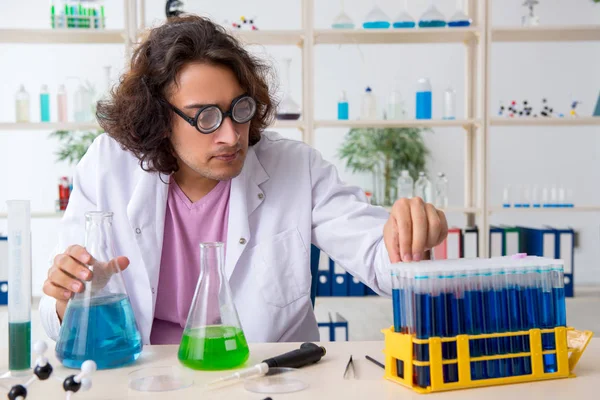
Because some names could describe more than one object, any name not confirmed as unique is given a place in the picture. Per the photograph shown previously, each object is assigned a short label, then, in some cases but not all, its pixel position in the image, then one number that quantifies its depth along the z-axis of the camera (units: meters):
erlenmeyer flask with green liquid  0.93
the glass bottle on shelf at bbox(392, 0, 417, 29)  2.90
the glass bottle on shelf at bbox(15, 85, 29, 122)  2.95
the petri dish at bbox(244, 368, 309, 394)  0.86
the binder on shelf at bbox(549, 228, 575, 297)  2.98
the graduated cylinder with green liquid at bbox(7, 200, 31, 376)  0.89
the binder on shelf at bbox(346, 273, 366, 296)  2.94
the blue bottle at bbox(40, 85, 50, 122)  3.02
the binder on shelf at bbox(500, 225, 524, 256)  2.97
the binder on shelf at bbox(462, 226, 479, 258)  2.93
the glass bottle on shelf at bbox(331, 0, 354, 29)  2.91
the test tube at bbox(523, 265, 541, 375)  0.89
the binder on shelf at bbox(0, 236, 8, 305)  2.89
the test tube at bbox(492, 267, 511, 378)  0.88
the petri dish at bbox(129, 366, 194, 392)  0.87
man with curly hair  1.40
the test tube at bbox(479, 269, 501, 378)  0.87
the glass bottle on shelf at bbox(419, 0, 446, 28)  2.90
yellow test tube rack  0.84
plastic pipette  0.89
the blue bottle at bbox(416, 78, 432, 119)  2.97
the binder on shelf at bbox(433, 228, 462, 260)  2.94
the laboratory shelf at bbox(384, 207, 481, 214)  2.91
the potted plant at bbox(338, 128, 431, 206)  4.31
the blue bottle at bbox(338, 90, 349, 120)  3.03
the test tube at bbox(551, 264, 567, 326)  0.90
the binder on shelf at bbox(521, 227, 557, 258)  2.98
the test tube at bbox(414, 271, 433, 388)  0.84
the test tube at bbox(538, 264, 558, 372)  0.90
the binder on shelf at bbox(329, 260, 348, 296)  2.95
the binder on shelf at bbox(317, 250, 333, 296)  2.96
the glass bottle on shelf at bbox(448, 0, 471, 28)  2.89
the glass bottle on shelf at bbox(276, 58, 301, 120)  2.89
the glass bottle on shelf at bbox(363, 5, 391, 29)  2.90
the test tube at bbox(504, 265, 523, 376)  0.88
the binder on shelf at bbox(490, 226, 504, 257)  2.98
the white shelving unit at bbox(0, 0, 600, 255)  2.86
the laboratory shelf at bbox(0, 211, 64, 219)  2.87
